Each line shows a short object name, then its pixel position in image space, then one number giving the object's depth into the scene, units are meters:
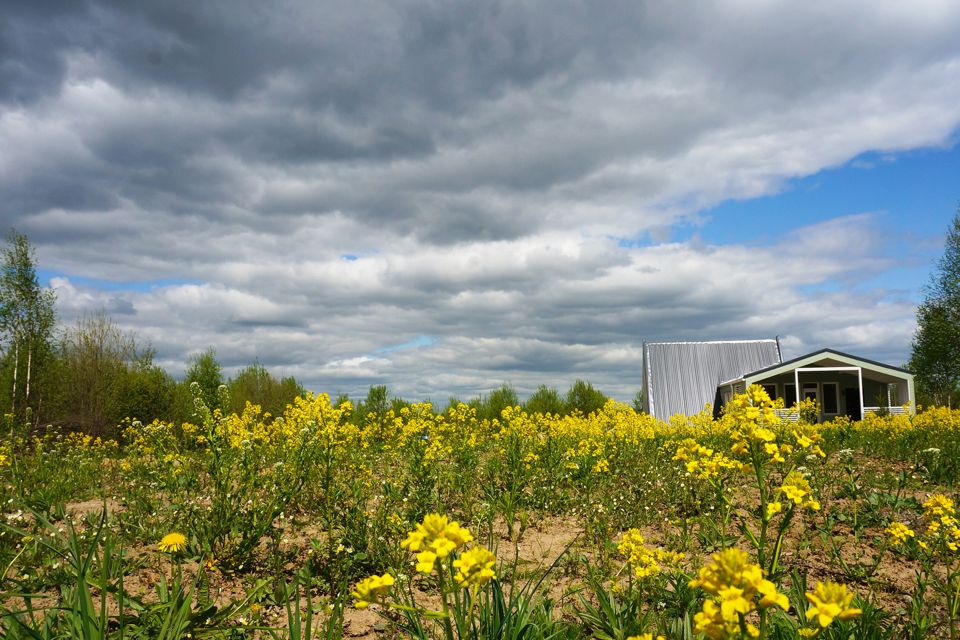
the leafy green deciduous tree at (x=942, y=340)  36.69
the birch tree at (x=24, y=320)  21.69
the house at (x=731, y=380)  29.05
